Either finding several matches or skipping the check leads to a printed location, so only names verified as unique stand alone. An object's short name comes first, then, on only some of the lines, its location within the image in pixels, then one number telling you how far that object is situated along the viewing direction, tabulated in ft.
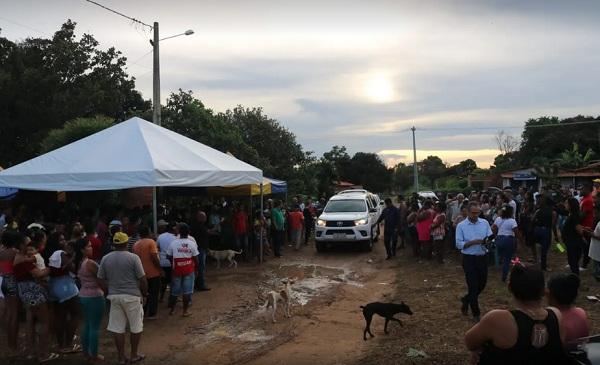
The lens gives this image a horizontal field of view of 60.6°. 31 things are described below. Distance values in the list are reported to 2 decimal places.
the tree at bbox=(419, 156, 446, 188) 307.58
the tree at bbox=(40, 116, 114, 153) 65.26
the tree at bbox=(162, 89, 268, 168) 81.35
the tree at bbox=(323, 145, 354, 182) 184.67
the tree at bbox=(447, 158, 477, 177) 270.67
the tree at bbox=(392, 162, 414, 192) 280.66
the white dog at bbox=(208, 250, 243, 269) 44.21
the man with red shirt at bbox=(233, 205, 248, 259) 47.62
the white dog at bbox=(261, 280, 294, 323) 28.25
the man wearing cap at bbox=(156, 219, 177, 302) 30.22
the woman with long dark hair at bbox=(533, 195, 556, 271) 36.96
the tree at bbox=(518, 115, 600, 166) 172.24
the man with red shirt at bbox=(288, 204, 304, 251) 56.03
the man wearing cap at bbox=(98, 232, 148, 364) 21.08
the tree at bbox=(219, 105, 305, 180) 106.63
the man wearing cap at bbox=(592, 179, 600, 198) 43.69
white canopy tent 31.01
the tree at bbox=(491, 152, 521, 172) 185.61
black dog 24.94
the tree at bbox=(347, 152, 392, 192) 205.87
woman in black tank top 9.98
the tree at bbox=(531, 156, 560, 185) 94.89
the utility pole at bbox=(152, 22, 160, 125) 58.23
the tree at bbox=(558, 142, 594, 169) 129.70
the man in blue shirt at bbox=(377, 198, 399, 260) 49.11
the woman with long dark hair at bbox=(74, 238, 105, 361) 21.54
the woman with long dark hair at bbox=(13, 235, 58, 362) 21.63
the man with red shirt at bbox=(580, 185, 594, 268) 37.01
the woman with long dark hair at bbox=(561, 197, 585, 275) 32.65
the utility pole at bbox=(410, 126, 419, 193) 164.37
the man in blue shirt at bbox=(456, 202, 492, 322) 25.62
